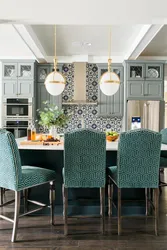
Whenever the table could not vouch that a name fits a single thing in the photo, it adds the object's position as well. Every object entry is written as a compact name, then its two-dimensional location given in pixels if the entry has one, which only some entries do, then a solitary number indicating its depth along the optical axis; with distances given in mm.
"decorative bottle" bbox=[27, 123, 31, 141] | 3396
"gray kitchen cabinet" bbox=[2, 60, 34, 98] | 5734
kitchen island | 2922
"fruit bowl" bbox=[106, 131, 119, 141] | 3332
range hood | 5965
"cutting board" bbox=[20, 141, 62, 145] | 2871
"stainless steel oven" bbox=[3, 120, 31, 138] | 5660
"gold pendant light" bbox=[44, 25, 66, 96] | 3824
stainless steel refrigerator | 5594
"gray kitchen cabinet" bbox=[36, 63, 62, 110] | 5957
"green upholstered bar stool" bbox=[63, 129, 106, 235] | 2318
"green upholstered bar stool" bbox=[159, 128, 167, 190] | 3428
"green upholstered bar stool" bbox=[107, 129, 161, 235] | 2350
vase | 3477
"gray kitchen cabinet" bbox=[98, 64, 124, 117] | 5930
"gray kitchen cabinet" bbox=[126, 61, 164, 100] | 5695
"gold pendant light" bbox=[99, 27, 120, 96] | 3838
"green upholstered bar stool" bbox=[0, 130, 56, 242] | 2270
